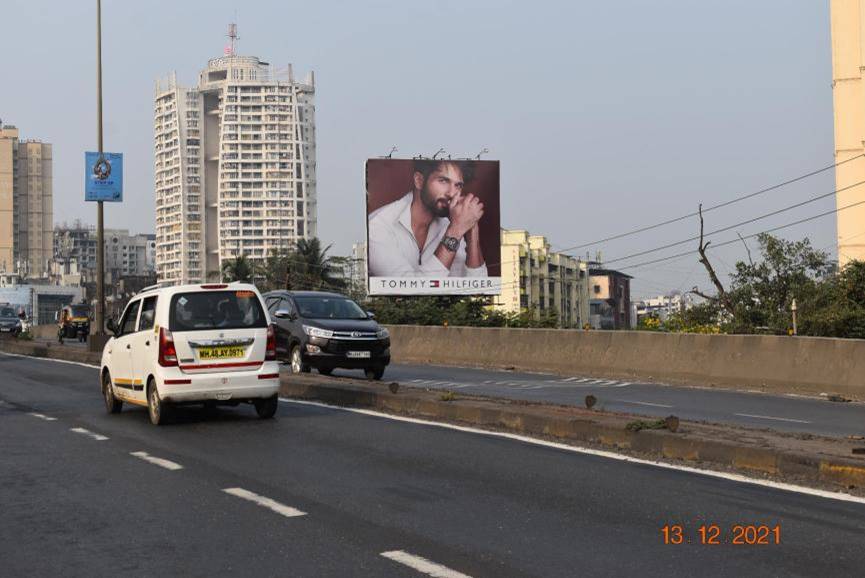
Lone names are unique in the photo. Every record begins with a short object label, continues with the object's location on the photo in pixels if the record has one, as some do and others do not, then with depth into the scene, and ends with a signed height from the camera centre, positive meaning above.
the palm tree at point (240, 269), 105.06 +6.68
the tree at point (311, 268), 97.50 +6.13
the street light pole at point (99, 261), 33.09 +2.37
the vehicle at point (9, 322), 60.75 +1.01
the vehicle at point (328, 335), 21.44 +0.02
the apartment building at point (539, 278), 128.62 +6.85
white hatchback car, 13.68 -0.16
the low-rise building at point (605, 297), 185.88 +6.40
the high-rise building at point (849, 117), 67.25 +13.39
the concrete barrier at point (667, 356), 19.70 -0.52
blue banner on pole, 33.56 +4.95
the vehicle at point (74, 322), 58.78 +0.93
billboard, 55.50 +5.45
